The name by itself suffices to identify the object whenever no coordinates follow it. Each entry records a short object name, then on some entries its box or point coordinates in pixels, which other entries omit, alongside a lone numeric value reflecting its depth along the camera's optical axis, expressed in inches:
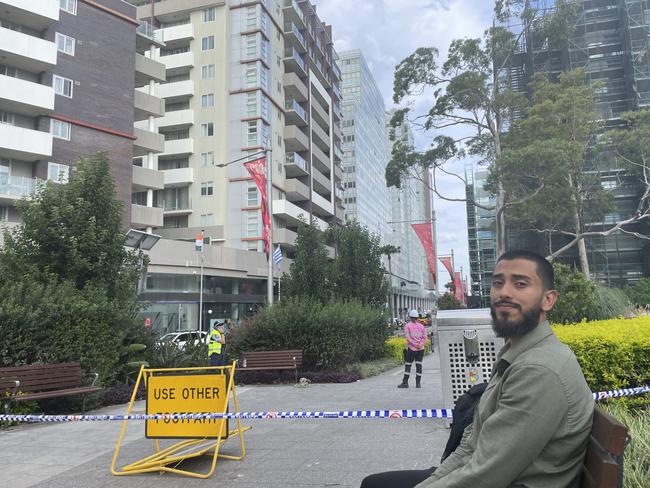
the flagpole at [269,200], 905.5
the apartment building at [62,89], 1230.9
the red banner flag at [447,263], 1648.6
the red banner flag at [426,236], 1269.7
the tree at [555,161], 982.4
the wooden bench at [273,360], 518.0
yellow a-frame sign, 219.8
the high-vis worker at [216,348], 546.9
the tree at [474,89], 1163.9
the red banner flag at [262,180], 948.6
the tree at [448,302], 1849.2
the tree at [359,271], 948.0
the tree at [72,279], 375.6
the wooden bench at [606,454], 74.2
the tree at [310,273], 845.8
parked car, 542.8
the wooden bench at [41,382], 333.4
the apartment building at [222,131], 1860.2
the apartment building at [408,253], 4598.9
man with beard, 77.0
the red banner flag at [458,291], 1914.2
